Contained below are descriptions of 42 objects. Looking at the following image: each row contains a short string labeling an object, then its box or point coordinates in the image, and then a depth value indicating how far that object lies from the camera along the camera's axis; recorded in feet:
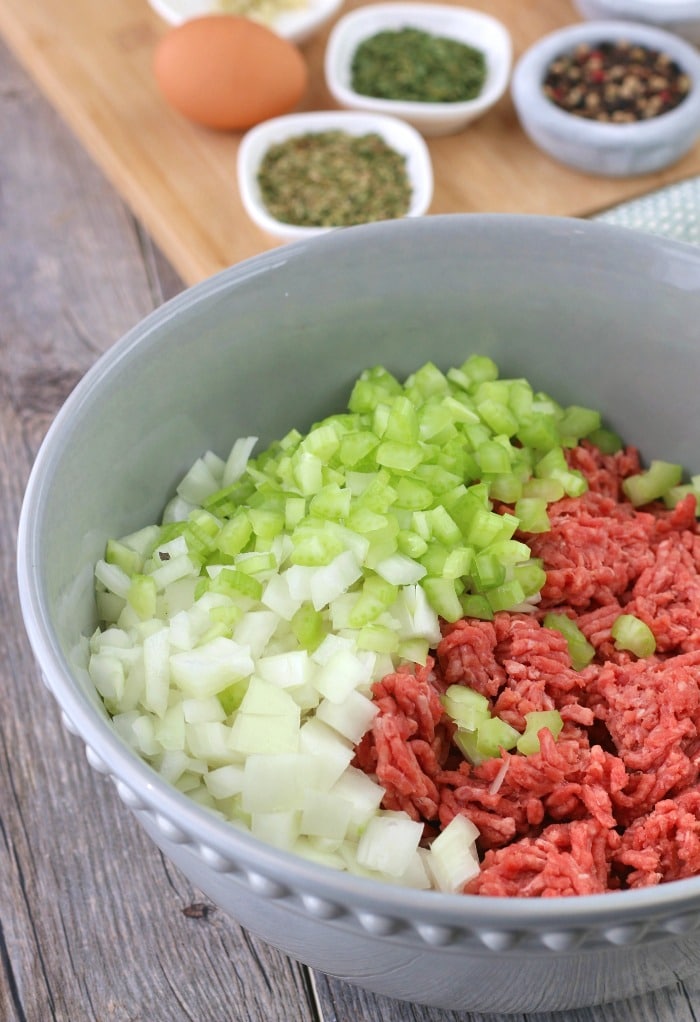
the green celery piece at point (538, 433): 2.56
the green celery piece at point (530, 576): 2.48
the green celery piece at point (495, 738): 2.39
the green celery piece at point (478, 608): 2.45
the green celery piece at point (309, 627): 2.43
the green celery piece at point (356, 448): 2.50
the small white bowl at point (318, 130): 2.90
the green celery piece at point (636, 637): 2.45
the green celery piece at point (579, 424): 2.61
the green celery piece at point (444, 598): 2.44
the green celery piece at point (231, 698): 2.40
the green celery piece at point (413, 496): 2.48
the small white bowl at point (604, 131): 2.93
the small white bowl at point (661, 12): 3.10
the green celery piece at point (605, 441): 2.63
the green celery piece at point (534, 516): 2.50
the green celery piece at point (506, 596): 2.46
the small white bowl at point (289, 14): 3.13
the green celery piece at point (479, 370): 2.60
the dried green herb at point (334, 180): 2.92
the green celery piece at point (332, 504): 2.46
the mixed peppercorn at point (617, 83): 2.98
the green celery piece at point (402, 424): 2.50
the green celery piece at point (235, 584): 2.44
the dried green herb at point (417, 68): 3.05
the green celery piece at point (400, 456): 2.48
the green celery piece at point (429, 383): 2.59
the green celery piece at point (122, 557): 2.48
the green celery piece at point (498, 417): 2.55
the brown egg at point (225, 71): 2.98
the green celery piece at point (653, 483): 2.59
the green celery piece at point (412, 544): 2.45
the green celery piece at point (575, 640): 2.46
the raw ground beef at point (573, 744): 2.33
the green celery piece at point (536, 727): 2.38
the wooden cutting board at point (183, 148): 2.94
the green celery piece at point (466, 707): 2.40
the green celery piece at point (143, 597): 2.45
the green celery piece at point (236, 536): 2.47
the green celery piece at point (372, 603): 2.42
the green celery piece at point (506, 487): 2.52
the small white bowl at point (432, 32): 3.00
